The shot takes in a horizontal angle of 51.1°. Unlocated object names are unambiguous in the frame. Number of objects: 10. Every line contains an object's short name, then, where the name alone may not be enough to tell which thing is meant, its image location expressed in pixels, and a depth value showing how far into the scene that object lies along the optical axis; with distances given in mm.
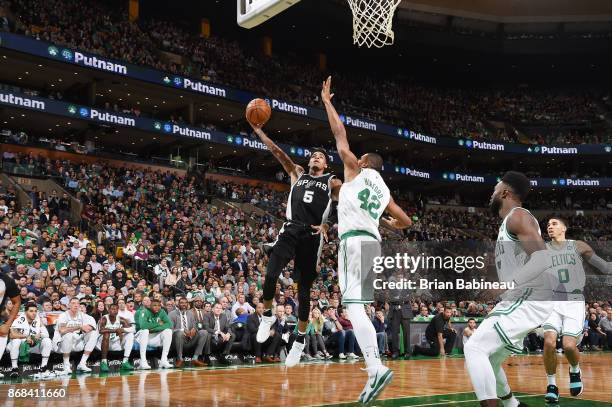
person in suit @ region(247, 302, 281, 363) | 13461
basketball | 7691
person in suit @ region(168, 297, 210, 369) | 12539
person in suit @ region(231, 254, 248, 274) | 18723
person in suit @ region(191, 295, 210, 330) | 13000
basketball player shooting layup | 7125
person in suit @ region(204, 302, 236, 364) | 13062
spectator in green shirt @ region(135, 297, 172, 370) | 11945
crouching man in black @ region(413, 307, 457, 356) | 16031
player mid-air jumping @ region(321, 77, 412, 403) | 5727
